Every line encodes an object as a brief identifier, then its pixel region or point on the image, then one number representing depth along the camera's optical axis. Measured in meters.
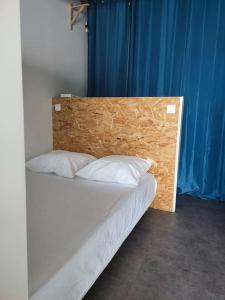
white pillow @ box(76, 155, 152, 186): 2.06
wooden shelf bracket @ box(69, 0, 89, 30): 3.06
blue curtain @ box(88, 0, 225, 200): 2.74
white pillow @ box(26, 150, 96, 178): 2.32
